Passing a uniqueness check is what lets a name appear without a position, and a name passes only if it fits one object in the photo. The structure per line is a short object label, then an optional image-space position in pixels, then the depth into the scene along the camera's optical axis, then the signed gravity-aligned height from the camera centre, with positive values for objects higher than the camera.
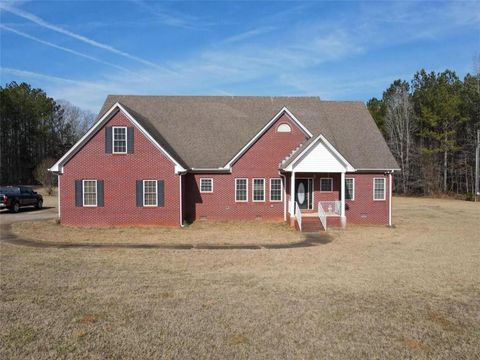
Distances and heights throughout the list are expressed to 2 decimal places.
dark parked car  30.86 -1.47
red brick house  23.41 +0.64
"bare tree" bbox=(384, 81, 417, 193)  61.56 +6.21
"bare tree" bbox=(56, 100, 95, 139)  92.69 +12.44
